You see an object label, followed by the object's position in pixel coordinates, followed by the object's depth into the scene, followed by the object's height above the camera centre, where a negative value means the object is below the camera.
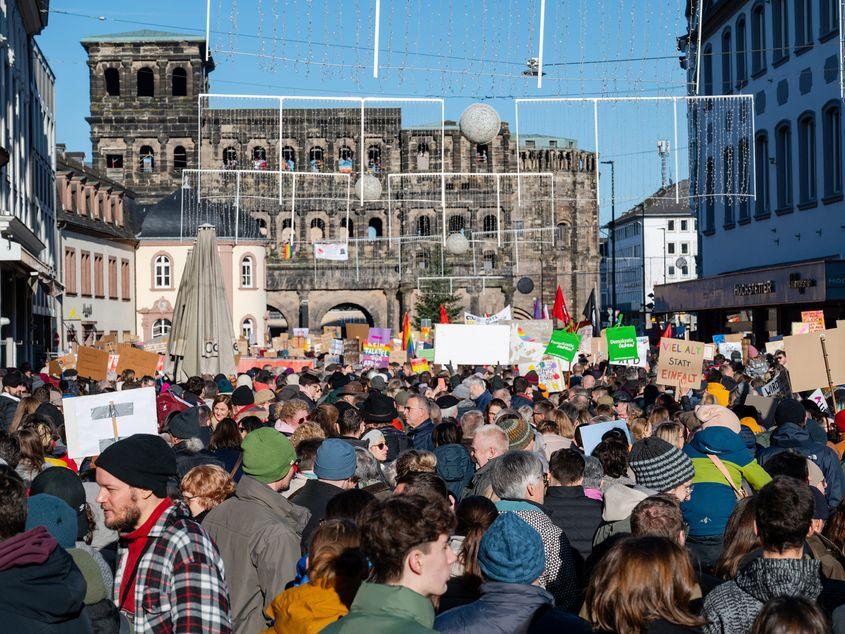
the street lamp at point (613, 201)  50.14 +4.30
